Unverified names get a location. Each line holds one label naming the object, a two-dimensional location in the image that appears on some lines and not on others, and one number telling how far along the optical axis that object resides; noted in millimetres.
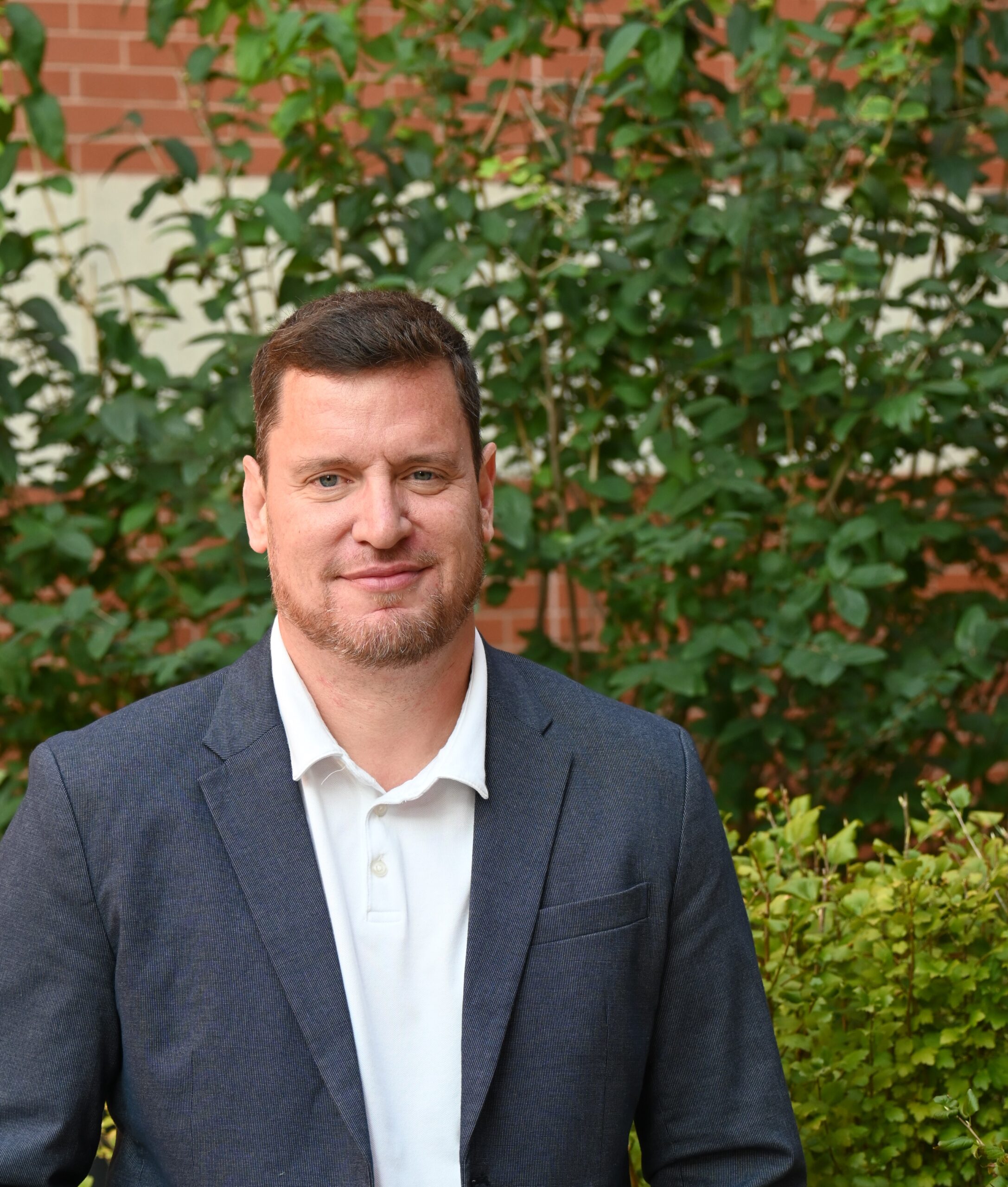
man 1627
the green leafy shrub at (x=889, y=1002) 2145
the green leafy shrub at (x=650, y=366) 3137
